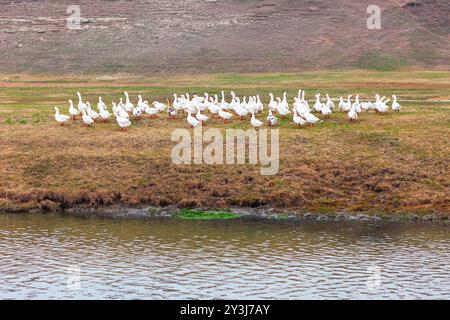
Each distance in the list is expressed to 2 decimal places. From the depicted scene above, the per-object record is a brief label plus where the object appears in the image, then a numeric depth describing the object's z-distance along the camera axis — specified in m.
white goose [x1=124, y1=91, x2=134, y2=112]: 42.16
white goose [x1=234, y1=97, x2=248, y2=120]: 40.34
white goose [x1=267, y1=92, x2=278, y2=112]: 41.77
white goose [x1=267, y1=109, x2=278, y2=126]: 38.68
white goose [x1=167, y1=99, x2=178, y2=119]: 42.16
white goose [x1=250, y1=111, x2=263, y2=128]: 37.94
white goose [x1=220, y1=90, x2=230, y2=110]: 42.62
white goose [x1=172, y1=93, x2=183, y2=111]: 43.16
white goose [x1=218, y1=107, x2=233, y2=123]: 39.97
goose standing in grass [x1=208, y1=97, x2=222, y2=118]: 41.03
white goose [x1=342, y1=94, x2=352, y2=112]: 42.32
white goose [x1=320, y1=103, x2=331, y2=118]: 40.88
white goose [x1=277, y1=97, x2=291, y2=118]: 40.94
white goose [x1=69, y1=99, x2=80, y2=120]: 41.16
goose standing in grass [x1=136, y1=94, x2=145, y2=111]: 41.64
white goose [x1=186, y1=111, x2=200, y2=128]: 38.39
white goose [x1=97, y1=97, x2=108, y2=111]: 41.43
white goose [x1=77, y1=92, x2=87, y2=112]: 42.00
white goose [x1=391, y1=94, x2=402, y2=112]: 43.19
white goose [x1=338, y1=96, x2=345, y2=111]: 42.59
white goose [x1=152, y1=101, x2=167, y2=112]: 42.44
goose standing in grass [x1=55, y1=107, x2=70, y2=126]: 40.09
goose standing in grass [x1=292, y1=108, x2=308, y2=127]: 38.75
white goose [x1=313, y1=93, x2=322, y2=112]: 41.53
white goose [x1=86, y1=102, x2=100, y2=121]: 40.44
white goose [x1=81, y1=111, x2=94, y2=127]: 39.34
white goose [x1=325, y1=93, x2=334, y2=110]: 42.64
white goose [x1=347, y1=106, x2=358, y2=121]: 39.94
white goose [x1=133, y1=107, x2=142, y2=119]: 41.22
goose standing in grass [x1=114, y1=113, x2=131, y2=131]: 38.75
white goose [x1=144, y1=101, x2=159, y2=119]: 41.52
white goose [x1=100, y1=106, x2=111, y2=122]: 40.51
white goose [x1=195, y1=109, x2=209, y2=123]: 39.03
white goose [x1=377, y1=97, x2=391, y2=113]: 42.47
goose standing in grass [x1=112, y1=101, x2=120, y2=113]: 40.57
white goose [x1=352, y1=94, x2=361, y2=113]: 41.74
